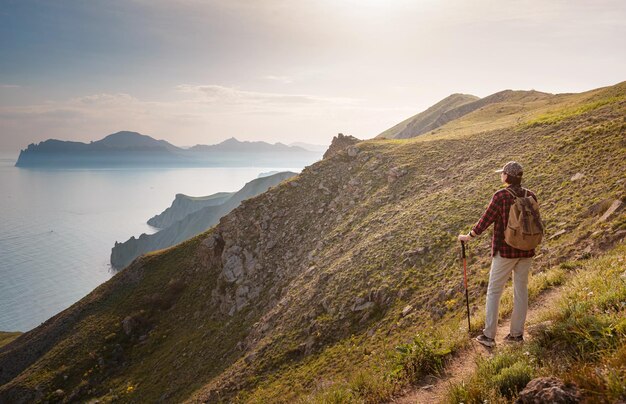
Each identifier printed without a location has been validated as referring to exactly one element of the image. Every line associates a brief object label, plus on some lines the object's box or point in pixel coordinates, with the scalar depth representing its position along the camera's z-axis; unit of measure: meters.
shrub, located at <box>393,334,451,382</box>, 7.52
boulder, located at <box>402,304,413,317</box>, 15.45
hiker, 7.14
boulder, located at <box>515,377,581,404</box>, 4.29
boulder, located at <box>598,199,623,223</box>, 12.54
